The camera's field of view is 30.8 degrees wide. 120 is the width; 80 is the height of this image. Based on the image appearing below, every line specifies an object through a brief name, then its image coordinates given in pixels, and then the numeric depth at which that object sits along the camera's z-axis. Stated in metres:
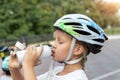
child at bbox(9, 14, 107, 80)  1.43
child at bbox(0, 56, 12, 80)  2.03
